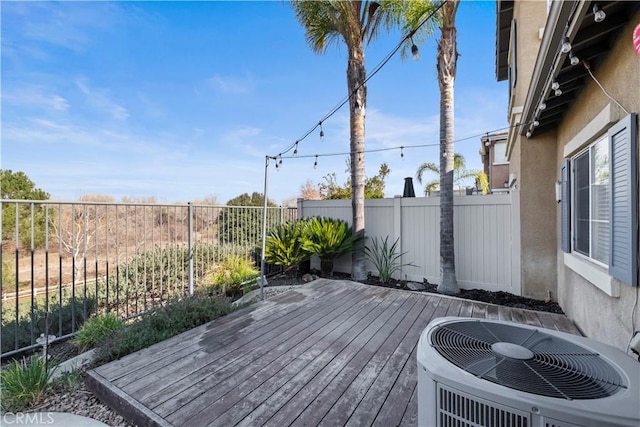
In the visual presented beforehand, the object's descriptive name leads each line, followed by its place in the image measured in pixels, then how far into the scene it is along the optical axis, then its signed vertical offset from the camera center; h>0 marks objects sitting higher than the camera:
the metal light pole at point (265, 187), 4.75 +0.44
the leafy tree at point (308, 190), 13.84 +1.12
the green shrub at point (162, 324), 2.72 -1.22
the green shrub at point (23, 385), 2.12 -1.30
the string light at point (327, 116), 4.85 +1.77
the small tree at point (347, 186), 9.76 +0.96
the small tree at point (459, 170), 15.85 +2.41
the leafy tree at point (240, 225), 5.68 -0.24
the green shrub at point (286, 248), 6.04 -0.72
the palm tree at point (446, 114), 5.10 +1.82
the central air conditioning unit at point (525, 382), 0.88 -0.61
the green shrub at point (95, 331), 3.13 -1.28
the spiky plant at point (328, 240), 6.05 -0.58
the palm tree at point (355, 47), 5.96 +3.48
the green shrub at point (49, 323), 3.25 -1.38
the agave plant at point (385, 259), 5.84 -0.97
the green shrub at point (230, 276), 5.12 -1.16
